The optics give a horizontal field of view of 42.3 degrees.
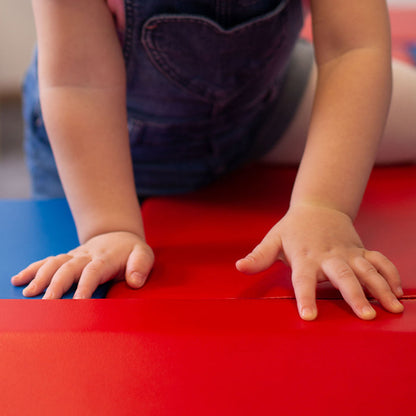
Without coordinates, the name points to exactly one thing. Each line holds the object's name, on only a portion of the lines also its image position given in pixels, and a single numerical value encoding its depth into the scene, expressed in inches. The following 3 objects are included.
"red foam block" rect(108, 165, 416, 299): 20.6
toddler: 19.9
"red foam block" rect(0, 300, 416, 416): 14.7
